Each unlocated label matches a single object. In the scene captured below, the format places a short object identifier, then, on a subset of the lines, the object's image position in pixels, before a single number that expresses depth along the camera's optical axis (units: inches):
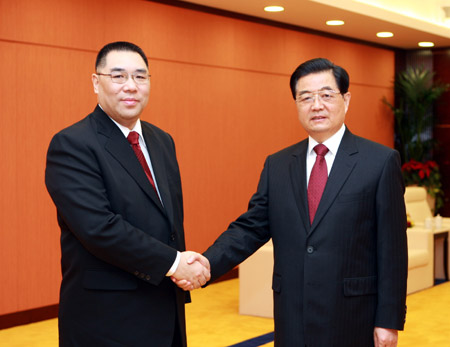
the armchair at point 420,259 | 311.0
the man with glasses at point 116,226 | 111.0
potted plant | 437.1
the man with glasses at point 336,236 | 114.0
